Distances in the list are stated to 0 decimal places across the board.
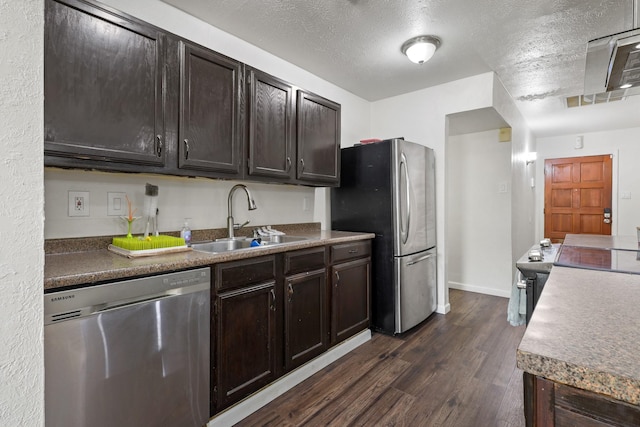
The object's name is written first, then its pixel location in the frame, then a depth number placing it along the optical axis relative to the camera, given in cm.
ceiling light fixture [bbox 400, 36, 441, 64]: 235
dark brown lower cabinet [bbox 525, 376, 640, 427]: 48
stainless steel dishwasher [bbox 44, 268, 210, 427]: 110
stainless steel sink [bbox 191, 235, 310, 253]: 204
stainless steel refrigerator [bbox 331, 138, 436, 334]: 266
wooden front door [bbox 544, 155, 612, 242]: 529
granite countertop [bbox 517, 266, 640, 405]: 46
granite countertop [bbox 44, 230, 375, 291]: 112
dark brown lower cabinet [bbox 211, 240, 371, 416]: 158
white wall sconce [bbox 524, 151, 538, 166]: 465
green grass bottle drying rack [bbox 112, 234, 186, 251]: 153
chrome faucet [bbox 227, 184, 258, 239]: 222
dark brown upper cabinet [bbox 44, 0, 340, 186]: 132
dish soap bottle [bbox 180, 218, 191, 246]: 196
